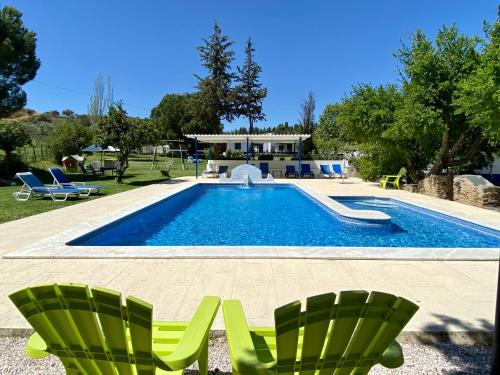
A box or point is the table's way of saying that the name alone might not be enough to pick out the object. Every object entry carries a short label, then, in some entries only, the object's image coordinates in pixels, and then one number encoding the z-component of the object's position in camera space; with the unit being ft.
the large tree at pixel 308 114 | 131.03
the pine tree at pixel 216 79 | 108.78
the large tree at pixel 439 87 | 38.22
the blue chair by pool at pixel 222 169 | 68.33
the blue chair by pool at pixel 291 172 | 69.72
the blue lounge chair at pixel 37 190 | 35.30
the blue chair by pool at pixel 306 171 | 69.97
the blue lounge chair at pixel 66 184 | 38.00
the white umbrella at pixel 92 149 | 70.71
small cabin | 65.00
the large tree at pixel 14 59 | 52.36
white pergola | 65.31
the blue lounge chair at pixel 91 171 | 62.49
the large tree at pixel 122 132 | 49.14
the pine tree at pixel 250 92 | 112.47
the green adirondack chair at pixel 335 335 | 4.55
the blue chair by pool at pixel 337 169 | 65.57
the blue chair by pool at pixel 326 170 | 66.86
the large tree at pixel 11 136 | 53.88
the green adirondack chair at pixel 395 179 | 47.26
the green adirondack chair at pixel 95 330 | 4.56
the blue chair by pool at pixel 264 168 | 69.62
